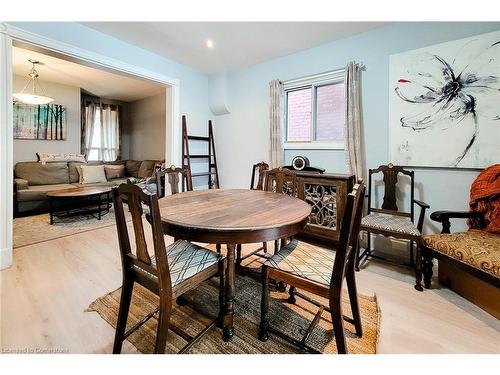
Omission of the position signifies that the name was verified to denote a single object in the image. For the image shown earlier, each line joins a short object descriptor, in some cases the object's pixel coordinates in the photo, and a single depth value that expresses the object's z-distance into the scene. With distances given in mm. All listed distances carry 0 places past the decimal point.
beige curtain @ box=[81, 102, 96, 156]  5496
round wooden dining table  1074
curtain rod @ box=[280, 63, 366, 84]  2582
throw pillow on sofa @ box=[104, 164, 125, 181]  5149
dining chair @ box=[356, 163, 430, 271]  1969
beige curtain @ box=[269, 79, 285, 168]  3150
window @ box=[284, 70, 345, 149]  2854
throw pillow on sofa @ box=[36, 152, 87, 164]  4441
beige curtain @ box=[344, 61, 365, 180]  2564
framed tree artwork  4367
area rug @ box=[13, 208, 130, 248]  2849
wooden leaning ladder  3560
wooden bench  1479
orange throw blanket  1825
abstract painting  1986
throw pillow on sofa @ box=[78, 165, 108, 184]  4633
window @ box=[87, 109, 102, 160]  5715
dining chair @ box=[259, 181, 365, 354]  1031
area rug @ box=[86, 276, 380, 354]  1261
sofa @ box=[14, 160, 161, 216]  3742
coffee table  3512
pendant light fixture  3502
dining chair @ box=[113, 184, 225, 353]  990
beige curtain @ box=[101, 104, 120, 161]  5871
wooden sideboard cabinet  2221
